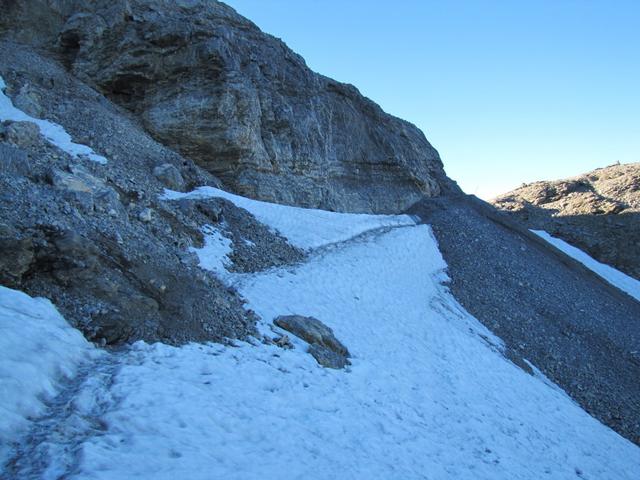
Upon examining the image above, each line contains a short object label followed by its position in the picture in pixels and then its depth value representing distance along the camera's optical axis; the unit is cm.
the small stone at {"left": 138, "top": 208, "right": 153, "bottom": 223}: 1208
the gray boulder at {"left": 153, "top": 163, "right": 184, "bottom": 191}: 1688
